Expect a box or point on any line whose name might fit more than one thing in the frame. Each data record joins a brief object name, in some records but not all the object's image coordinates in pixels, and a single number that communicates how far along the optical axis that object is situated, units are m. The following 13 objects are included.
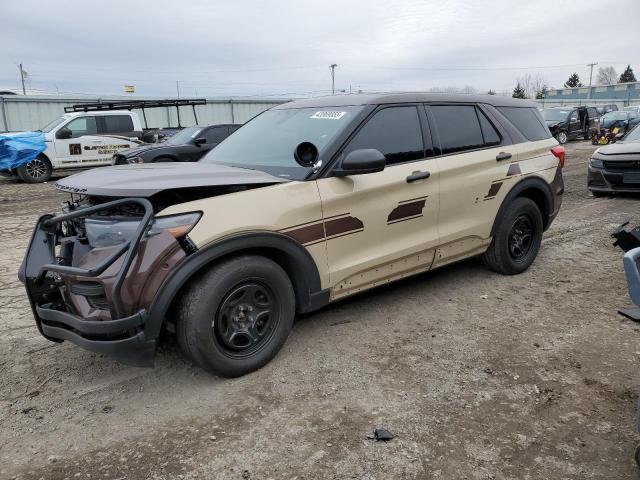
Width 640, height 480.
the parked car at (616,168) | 8.62
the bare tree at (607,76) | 104.25
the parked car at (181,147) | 10.89
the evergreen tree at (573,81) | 92.00
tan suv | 2.87
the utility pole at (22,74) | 59.70
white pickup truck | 13.88
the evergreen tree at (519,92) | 69.91
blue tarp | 13.16
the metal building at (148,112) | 21.05
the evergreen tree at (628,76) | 88.94
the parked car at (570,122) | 22.76
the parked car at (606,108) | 27.64
